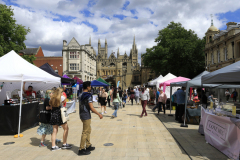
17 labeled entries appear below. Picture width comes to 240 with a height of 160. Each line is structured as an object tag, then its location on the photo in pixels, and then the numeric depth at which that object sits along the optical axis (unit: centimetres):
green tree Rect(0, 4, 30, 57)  2159
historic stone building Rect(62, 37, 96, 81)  4444
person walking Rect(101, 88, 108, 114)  1225
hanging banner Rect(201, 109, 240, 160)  444
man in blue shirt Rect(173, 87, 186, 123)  950
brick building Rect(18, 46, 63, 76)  4753
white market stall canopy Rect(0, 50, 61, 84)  704
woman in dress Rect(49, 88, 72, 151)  519
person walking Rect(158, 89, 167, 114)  1227
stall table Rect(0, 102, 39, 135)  716
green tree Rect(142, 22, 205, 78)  3578
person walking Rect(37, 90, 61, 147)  543
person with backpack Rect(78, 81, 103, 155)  492
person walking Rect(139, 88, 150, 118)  1091
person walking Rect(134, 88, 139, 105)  2047
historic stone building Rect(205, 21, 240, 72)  2553
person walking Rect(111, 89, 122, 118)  1134
